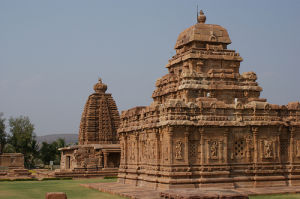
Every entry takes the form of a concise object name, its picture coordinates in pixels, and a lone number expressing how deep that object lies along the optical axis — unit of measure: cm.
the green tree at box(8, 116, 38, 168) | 7031
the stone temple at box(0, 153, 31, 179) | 4941
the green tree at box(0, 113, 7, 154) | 7044
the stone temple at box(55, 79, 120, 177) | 4400
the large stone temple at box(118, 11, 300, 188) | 2391
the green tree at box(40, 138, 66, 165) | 7275
